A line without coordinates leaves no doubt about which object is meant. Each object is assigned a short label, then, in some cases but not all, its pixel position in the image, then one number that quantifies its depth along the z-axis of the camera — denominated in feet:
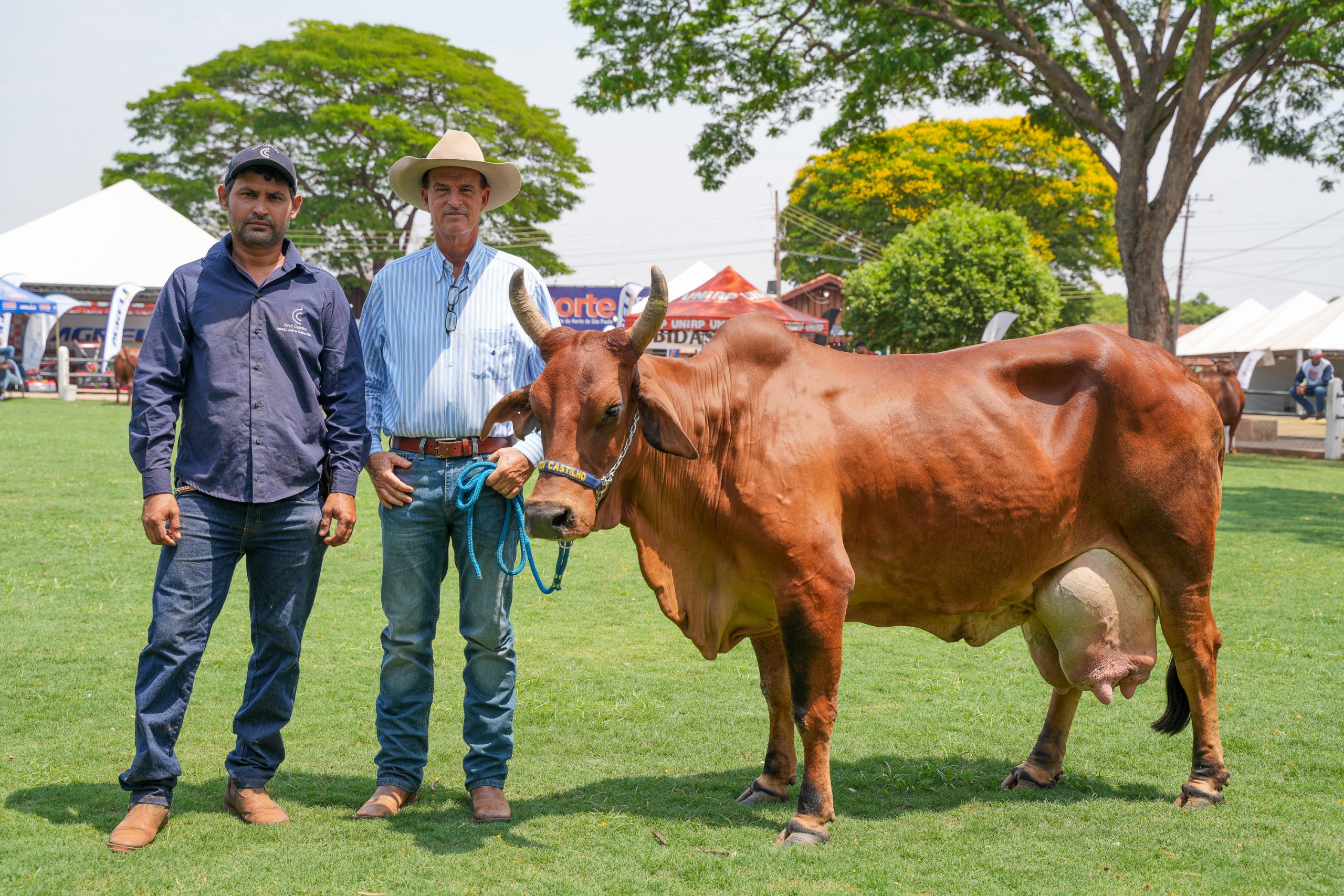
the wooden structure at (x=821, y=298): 176.24
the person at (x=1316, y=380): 98.02
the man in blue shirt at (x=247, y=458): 13.83
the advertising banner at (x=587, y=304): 109.60
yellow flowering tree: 145.18
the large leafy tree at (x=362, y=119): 126.52
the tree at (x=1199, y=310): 359.87
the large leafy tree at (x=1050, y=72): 50.85
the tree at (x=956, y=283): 109.29
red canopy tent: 98.94
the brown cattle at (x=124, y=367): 95.46
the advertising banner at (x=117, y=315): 105.81
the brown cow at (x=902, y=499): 14.29
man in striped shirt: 14.88
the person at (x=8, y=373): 101.45
